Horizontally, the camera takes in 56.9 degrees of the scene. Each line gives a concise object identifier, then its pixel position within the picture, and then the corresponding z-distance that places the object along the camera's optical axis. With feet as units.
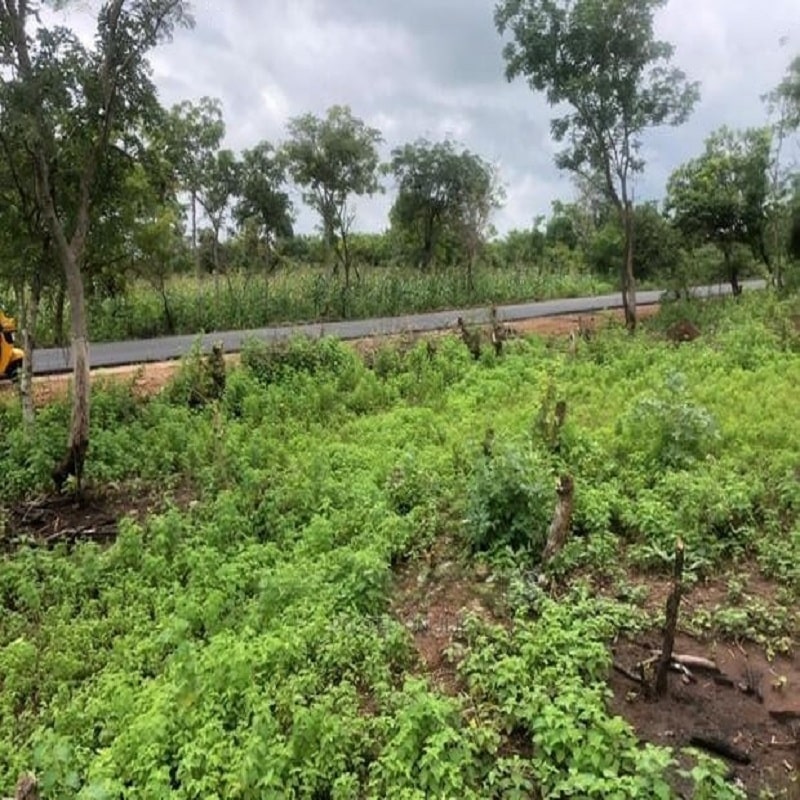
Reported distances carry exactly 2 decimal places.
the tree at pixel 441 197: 81.00
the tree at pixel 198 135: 56.93
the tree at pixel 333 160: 69.41
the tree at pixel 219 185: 63.41
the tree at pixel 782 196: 59.52
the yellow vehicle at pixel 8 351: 36.76
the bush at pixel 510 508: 19.25
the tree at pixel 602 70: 50.47
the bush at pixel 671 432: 24.14
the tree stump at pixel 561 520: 18.35
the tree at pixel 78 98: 24.91
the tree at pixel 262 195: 66.95
